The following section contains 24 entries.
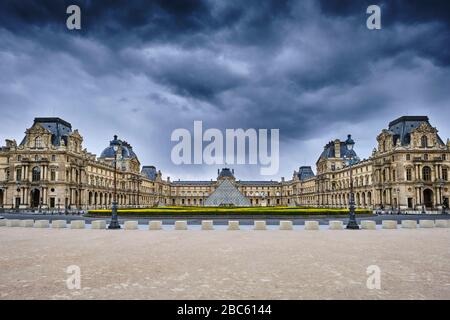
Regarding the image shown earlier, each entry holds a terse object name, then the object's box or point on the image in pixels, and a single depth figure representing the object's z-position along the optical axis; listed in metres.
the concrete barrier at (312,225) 23.12
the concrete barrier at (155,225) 23.64
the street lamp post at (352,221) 23.60
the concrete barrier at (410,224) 23.89
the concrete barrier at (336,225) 23.55
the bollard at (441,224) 24.59
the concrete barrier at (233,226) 23.33
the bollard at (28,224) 26.67
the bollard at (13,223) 27.18
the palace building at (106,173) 61.56
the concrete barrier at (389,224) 23.19
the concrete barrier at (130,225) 23.94
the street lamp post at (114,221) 24.31
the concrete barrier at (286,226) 23.23
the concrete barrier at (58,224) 25.18
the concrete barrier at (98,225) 24.62
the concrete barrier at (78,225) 24.15
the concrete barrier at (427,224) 24.33
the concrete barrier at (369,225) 23.36
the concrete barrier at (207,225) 23.48
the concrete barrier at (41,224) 25.69
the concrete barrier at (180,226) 23.27
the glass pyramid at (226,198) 58.06
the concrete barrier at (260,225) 23.14
